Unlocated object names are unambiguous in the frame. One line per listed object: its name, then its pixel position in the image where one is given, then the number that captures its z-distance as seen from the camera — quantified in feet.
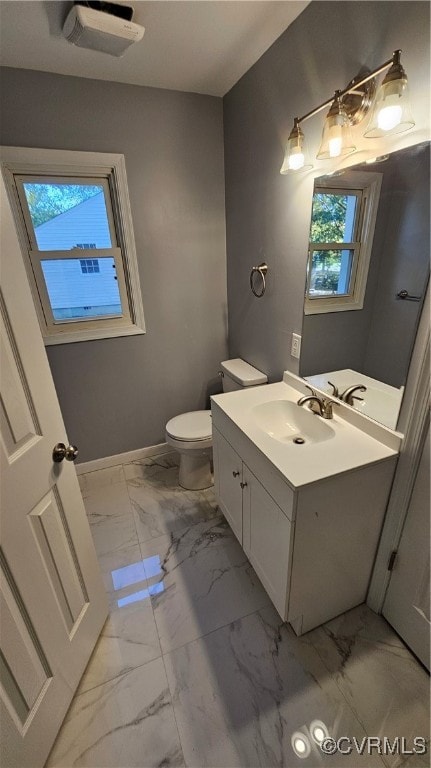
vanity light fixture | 2.91
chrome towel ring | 5.90
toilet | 6.48
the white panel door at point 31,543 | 2.70
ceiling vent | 3.86
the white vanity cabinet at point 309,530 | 3.51
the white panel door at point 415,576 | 3.55
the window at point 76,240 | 5.79
